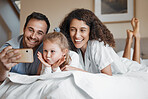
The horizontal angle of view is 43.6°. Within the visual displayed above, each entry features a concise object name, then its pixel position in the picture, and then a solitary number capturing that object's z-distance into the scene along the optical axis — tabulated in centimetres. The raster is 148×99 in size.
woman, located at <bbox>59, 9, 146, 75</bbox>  156
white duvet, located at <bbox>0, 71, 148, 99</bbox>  75
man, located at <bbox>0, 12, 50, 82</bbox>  152
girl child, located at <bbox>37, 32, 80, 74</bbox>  124
